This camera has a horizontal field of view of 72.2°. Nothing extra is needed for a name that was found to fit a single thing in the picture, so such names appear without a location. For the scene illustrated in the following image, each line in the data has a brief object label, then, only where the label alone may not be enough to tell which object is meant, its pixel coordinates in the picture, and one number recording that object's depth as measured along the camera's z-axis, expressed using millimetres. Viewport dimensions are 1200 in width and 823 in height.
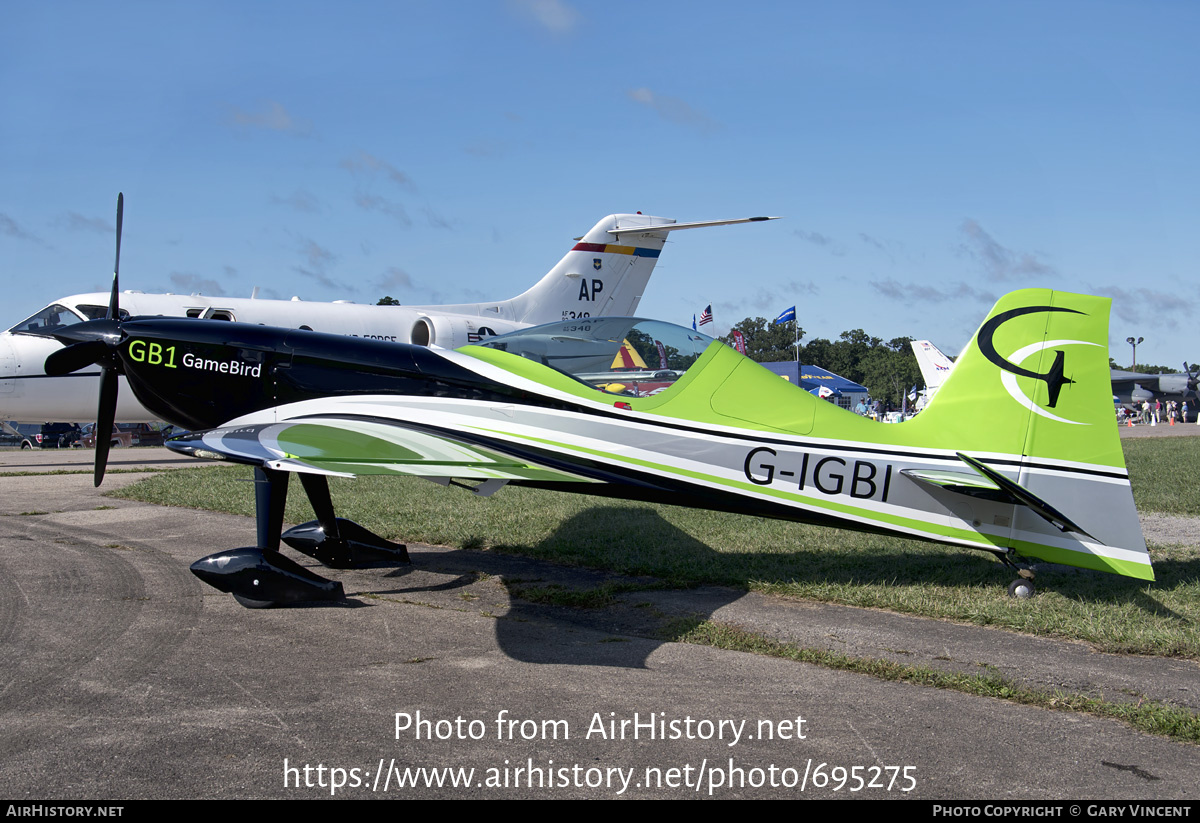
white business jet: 16547
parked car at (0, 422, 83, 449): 33875
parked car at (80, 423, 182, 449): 29673
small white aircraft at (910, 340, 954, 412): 49906
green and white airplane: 6043
